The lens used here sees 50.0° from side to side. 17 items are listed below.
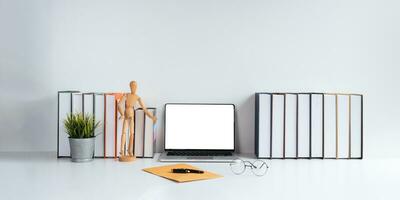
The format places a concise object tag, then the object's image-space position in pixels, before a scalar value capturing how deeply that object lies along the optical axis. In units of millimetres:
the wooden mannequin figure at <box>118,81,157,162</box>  1678
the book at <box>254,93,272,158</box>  1716
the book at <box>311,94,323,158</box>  1715
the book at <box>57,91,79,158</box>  1707
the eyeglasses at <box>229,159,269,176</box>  1472
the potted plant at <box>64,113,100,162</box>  1619
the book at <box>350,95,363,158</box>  1727
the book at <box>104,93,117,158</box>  1714
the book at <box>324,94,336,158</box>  1716
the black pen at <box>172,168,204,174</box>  1423
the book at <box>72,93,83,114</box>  1717
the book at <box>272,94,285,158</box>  1714
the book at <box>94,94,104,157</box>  1715
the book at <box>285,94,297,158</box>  1715
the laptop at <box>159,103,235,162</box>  1781
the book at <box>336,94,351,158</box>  1721
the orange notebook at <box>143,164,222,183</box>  1344
